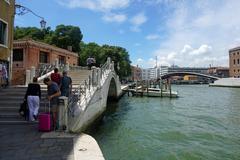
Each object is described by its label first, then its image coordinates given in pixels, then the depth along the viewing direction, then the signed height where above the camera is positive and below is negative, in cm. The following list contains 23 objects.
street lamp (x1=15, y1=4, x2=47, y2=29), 885 +356
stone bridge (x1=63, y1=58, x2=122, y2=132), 576 -80
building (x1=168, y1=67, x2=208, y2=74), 11103 +1056
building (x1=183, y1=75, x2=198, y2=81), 9728 +366
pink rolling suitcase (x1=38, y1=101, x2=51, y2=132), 480 -119
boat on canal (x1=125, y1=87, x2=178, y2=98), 2109 -121
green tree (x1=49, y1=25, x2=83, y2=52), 3136 +946
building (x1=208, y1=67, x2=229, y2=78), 8549 +709
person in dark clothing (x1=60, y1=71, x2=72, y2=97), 600 -4
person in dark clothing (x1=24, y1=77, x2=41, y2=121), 547 -45
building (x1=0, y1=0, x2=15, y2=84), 889 +309
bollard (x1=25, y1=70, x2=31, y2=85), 1036 +45
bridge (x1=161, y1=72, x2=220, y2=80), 6730 +433
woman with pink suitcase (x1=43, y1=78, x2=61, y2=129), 524 -33
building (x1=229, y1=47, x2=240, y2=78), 5990 +845
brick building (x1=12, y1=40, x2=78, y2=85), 1588 +301
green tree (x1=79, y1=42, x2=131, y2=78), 3361 +645
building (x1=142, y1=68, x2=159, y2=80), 11936 +829
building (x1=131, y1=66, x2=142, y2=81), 8243 +640
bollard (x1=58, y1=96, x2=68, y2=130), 488 -89
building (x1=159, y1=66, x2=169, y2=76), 11596 +1092
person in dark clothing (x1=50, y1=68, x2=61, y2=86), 632 +27
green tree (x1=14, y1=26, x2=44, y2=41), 3030 +983
